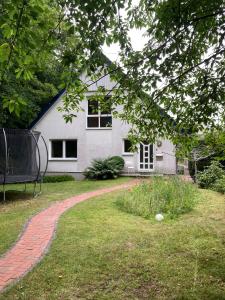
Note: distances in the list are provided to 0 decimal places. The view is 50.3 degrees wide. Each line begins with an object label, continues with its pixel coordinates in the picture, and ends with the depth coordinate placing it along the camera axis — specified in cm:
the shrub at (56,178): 1386
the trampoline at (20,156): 913
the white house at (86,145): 1455
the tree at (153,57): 285
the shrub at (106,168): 1386
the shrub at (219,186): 902
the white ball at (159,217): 593
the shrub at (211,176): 1004
